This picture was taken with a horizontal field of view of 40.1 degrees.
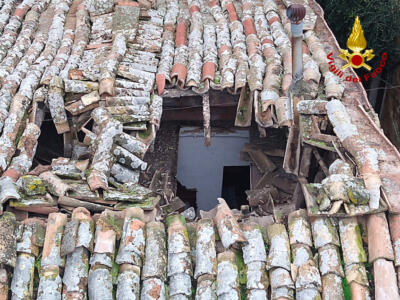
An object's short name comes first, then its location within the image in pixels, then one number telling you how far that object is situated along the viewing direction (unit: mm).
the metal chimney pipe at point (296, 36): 7094
